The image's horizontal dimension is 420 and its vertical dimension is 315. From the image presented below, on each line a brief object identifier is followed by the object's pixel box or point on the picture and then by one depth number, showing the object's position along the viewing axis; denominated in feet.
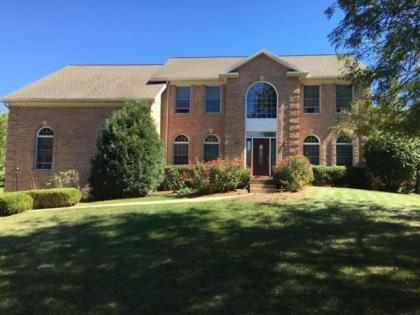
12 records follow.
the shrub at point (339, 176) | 66.23
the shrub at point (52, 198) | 48.03
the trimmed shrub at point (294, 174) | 53.72
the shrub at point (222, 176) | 54.29
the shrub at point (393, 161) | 59.11
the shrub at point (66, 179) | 65.92
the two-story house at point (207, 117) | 70.95
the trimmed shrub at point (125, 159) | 57.16
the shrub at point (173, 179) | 64.54
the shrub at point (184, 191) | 56.95
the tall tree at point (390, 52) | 20.70
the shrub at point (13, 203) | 41.55
